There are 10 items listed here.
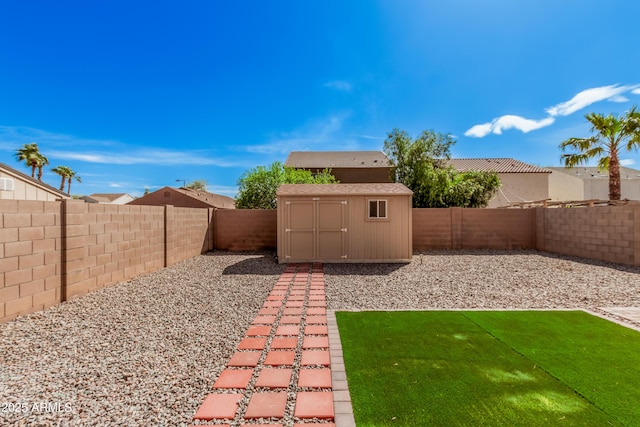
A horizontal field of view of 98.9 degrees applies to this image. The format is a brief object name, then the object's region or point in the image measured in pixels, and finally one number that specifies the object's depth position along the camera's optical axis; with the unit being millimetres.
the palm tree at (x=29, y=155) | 26727
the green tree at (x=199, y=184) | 53184
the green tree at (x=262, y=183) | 14625
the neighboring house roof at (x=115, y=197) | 33581
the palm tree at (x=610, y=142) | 10602
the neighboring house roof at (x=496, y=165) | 22766
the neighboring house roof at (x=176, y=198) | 23656
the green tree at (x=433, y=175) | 14344
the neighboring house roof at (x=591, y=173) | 25953
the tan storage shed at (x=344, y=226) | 8109
